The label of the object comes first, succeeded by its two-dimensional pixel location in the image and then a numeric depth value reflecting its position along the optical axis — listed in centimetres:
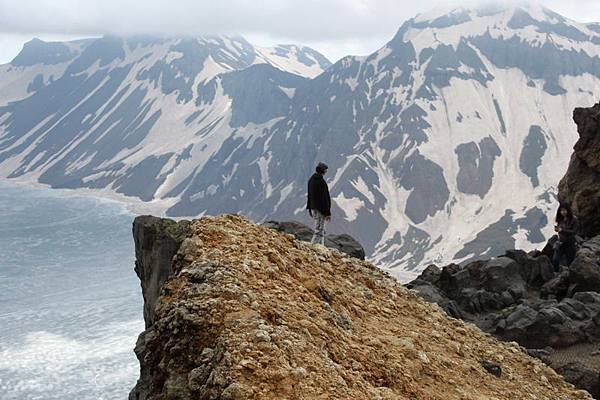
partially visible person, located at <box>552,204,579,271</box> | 3584
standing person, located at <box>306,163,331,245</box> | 2458
